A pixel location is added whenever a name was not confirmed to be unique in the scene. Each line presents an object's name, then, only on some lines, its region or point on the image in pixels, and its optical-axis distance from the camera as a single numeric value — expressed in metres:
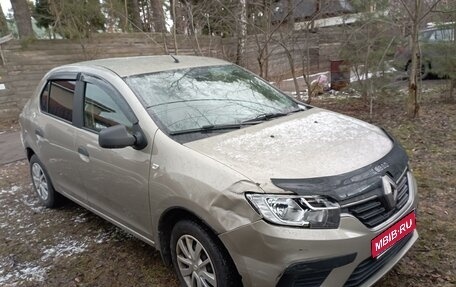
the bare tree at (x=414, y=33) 5.63
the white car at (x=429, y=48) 6.87
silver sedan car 2.02
